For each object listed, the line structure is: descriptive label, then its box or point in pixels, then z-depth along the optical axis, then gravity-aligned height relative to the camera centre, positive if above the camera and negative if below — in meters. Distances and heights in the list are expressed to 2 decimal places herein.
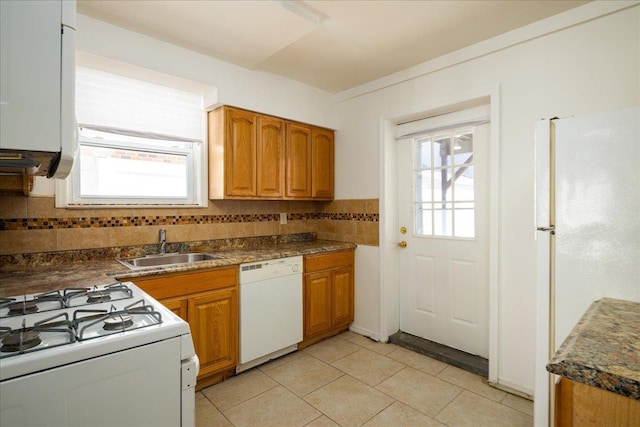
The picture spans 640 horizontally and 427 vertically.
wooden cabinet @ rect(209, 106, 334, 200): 2.79 +0.50
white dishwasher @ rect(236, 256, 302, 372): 2.52 -0.79
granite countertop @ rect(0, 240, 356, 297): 1.63 -0.35
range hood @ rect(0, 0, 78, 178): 0.89 +0.37
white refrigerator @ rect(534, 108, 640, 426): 1.28 -0.05
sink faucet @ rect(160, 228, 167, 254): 2.63 -0.22
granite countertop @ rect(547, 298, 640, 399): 0.75 -0.37
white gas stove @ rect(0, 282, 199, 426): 0.88 -0.45
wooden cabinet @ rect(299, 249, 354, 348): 2.98 -0.79
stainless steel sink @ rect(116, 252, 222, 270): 2.41 -0.37
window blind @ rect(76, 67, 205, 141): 2.36 +0.83
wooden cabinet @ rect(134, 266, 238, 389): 2.13 -0.67
